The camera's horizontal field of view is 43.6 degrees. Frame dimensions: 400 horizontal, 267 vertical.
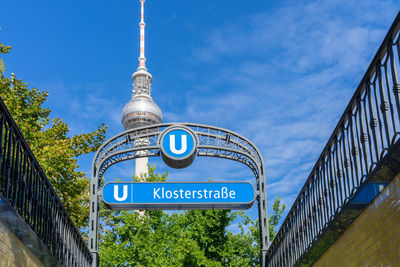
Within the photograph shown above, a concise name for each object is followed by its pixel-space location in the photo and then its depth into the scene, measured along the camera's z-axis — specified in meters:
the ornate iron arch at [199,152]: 13.05
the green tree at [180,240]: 31.33
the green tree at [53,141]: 20.77
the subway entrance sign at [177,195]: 11.99
